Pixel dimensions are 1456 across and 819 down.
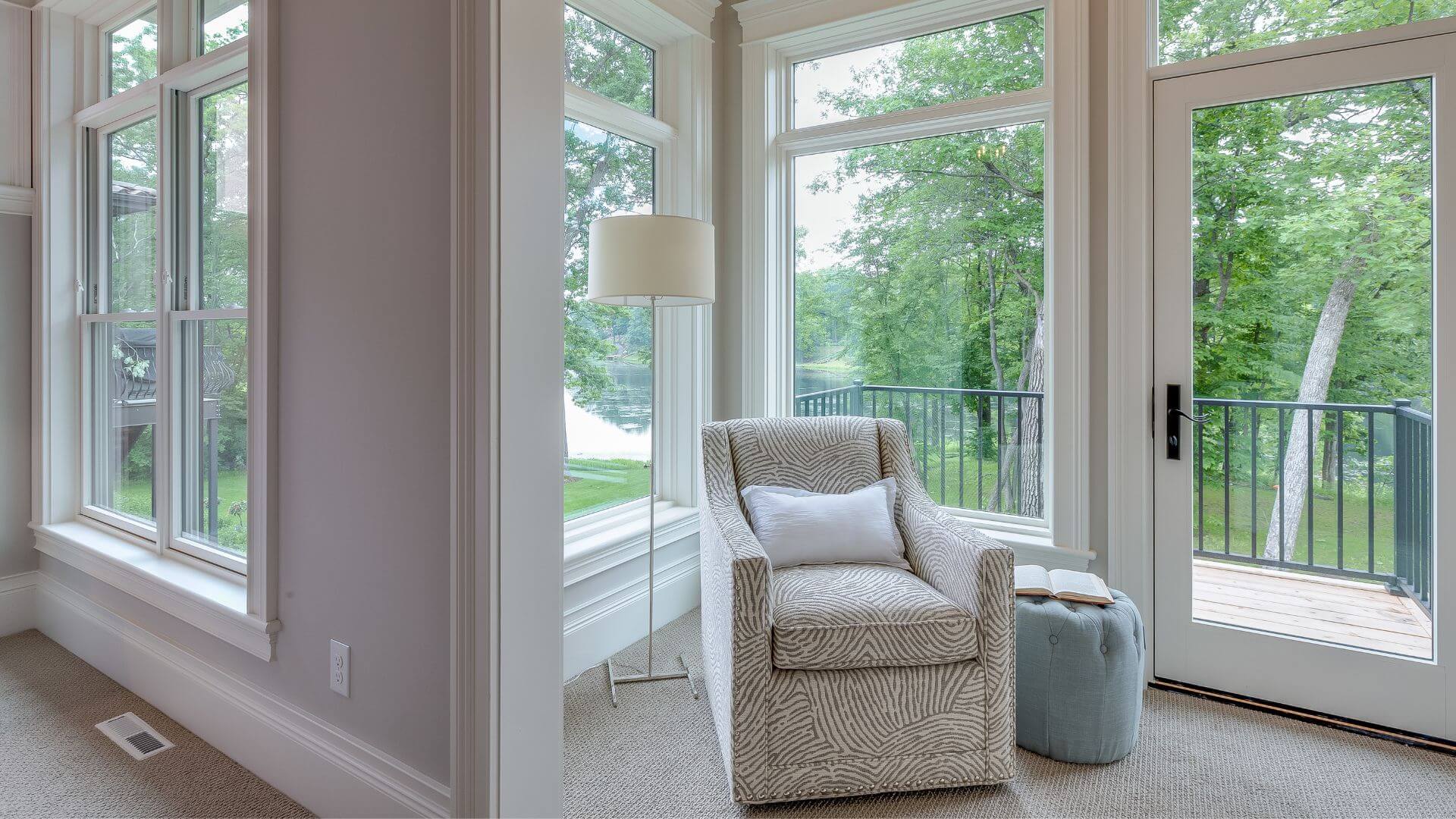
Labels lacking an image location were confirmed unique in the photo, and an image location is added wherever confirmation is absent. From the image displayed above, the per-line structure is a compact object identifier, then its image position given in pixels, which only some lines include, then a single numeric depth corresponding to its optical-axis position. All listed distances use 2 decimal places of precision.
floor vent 1.95
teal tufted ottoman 1.86
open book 1.96
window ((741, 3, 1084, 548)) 2.56
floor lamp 2.14
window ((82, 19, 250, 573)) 2.15
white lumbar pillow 2.14
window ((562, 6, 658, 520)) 2.66
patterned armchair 1.70
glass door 2.06
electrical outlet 1.57
